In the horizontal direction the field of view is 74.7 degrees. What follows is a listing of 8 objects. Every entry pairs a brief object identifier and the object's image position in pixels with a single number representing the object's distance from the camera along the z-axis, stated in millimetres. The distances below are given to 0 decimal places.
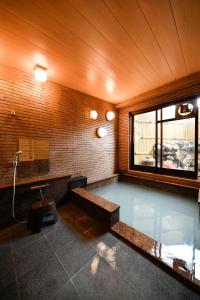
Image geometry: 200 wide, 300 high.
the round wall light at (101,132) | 4349
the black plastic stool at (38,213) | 2090
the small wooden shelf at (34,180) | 2389
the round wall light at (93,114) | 4131
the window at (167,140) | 3600
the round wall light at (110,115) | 4676
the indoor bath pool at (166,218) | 1591
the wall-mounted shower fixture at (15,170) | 2316
